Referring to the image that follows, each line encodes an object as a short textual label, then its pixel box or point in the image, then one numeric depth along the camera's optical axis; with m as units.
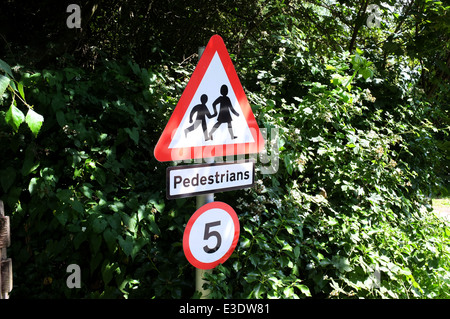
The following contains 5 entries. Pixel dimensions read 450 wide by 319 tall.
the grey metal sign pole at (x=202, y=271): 2.11
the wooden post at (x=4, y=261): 1.68
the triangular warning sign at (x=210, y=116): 2.02
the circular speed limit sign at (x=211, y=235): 2.07
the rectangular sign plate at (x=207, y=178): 1.95
